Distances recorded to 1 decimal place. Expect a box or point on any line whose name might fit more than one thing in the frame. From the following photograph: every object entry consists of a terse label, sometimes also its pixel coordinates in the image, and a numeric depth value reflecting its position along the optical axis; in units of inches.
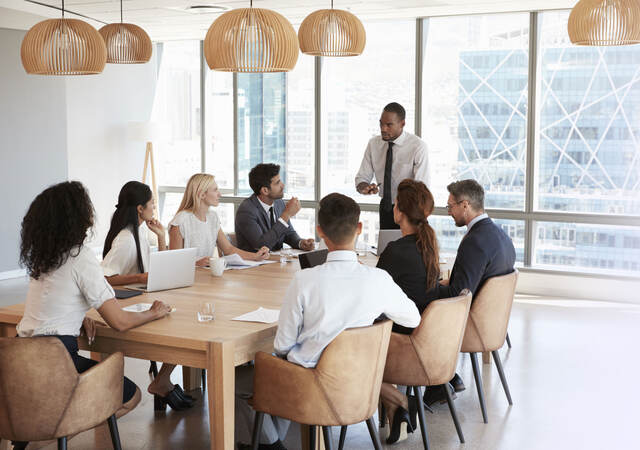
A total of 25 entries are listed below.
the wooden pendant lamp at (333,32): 185.6
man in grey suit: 209.2
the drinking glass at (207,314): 128.3
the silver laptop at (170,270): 149.4
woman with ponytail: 144.2
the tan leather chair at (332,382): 111.7
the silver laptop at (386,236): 194.9
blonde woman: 191.2
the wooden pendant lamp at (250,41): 152.4
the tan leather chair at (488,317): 159.3
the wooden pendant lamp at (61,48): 167.0
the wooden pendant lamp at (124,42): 208.8
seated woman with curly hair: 115.3
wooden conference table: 113.9
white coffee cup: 170.9
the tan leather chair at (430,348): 135.4
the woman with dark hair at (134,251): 164.1
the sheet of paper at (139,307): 133.0
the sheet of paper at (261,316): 128.7
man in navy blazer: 159.8
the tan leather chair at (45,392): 106.4
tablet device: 156.9
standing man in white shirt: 241.8
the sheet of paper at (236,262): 187.6
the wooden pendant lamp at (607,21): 168.7
